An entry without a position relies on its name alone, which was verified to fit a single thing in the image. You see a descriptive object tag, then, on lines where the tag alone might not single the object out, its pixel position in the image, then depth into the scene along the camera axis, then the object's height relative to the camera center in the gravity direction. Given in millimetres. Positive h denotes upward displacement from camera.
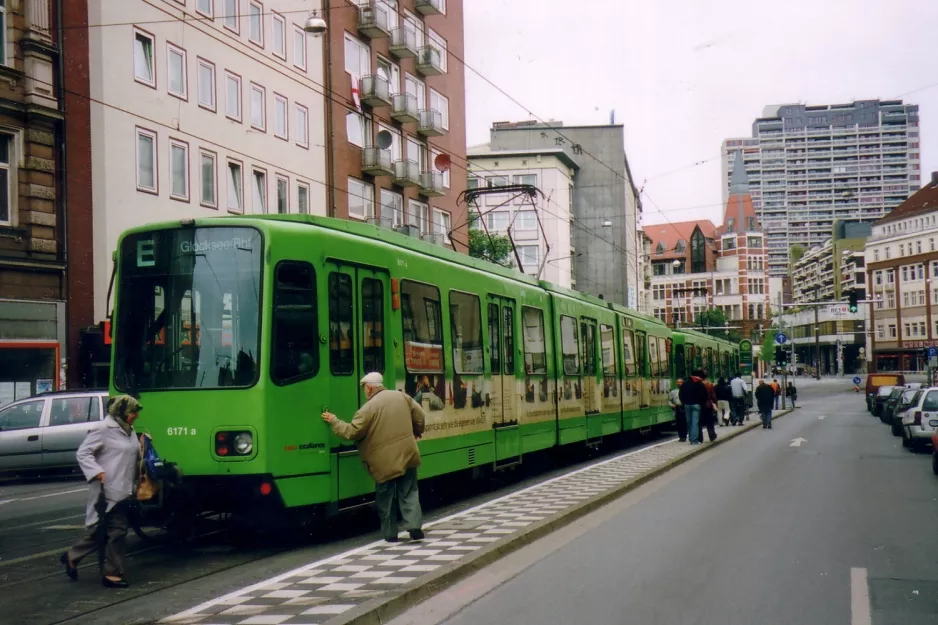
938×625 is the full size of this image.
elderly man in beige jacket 10250 -748
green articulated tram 9969 +242
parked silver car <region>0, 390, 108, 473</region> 20219 -974
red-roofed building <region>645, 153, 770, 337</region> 160375 +12918
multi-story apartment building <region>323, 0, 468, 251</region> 39188 +9720
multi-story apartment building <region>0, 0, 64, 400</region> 24625 +3890
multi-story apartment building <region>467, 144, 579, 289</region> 76000 +11012
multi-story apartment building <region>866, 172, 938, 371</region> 118125 +7810
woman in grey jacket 8609 -808
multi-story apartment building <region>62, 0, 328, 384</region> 26516 +7050
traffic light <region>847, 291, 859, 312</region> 48153 +2215
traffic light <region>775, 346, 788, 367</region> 50969 -69
